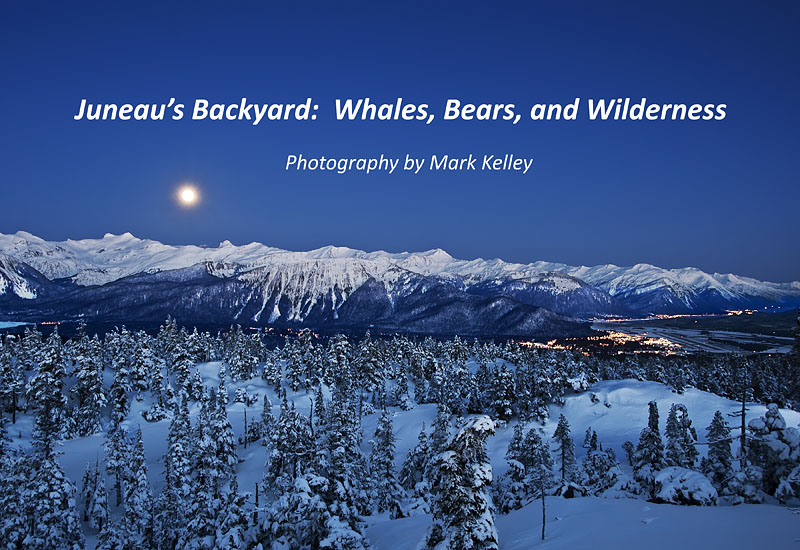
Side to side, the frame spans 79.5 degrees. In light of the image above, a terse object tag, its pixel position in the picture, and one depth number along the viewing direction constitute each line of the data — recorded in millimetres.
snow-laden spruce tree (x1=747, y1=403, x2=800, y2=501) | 24844
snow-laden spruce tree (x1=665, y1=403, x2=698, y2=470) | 47562
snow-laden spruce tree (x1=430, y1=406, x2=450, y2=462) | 55384
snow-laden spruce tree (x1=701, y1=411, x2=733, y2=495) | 47781
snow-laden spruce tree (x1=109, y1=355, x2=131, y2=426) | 83875
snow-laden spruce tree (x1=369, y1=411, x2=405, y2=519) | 49844
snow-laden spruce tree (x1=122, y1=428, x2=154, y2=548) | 46625
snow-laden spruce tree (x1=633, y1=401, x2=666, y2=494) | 42109
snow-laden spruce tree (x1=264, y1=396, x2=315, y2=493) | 53047
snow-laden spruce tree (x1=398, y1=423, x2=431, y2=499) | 59719
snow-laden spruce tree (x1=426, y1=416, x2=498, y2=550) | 21531
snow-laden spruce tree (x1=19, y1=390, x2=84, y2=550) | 39594
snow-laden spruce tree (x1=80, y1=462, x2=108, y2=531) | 55812
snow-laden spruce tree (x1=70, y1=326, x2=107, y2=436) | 80875
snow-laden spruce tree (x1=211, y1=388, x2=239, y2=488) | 57500
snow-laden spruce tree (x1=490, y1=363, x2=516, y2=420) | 86500
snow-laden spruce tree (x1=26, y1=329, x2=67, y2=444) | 75875
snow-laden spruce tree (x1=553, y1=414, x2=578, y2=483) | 59094
